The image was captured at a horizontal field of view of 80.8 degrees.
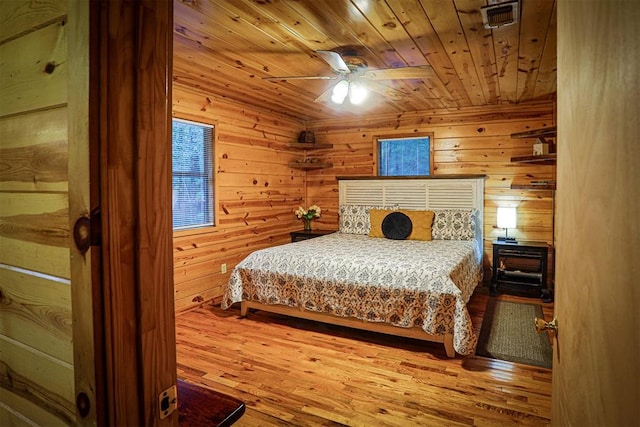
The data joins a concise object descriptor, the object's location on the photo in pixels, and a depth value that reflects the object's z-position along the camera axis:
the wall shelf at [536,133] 3.92
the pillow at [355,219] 5.03
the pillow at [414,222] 4.53
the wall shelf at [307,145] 5.51
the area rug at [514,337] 2.84
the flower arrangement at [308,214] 5.60
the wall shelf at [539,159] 4.07
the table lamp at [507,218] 4.44
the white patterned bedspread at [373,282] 2.86
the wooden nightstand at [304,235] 5.18
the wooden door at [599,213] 0.60
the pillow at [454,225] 4.50
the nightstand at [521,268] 4.24
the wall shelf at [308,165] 5.52
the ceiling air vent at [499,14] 2.10
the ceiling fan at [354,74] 2.71
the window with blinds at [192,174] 3.86
